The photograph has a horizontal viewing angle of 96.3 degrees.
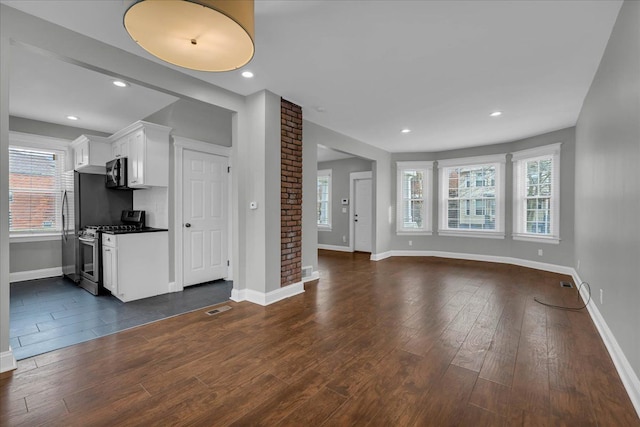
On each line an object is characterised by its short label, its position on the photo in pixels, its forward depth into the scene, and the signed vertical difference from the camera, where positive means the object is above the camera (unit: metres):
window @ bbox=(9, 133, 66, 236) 4.68 +0.42
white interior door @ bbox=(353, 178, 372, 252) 7.75 -0.15
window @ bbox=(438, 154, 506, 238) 6.22 +0.30
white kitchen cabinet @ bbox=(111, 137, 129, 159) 4.25 +0.95
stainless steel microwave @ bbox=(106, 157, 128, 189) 4.24 +0.57
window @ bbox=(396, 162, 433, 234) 7.08 +0.29
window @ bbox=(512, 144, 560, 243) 5.27 +0.30
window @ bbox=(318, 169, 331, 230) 8.44 +0.31
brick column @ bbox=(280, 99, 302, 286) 3.77 +0.23
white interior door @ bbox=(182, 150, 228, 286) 4.21 -0.11
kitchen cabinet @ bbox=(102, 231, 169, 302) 3.58 -0.71
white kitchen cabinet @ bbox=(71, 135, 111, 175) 4.48 +0.90
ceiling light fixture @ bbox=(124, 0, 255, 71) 1.42 +0.99
